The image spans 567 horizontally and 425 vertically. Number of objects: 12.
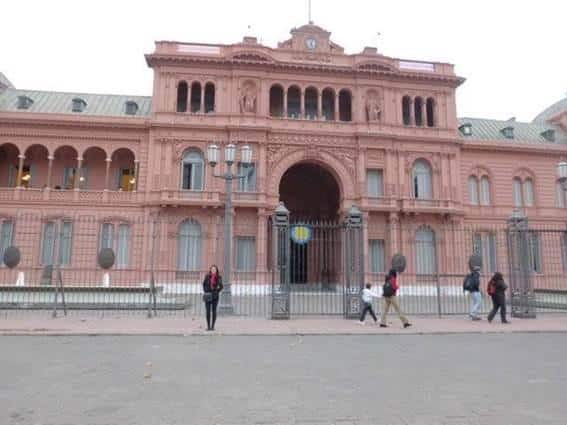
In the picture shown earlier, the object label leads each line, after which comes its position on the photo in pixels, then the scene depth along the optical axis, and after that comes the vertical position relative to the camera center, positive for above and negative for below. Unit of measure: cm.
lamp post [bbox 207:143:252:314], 1481 +180
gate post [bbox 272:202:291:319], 1388 +31
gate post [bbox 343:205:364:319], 1428 +42
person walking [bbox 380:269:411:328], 1245 -43
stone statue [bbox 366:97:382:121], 2989 +1156
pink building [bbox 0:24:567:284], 2731 +781
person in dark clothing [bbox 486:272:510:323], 1345 -51
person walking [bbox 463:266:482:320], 1384 -40
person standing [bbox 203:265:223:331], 1145 -46
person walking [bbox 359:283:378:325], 1318 -82
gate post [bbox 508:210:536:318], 1494 +26
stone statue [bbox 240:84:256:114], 2886 +1174
